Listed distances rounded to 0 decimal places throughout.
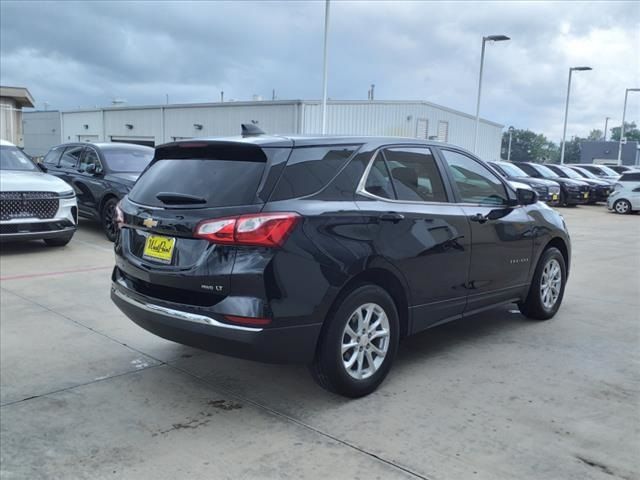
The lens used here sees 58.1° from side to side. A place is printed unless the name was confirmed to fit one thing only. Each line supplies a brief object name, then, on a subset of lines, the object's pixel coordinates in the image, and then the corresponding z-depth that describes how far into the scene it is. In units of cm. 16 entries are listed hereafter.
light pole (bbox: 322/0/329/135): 1891
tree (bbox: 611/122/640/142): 10962
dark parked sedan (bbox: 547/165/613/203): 2312
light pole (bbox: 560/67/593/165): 3250
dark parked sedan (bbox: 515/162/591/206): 2161
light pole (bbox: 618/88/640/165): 4202
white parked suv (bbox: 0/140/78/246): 846
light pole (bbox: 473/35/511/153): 2459
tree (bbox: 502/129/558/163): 11069
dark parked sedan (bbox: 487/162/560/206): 1942
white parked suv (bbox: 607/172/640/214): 2070
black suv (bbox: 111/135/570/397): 333
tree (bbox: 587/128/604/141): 13399
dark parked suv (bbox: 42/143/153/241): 999
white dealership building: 2661
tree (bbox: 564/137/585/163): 10865
